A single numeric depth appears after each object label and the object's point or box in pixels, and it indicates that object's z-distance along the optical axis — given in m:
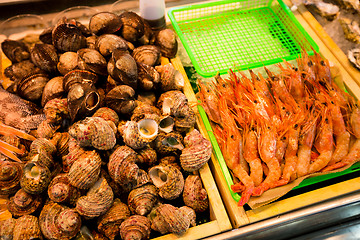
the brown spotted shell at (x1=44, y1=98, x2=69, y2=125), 0.61
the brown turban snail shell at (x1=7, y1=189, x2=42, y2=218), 0.55
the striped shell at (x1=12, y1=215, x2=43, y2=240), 0.53
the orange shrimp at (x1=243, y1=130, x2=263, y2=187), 0.61
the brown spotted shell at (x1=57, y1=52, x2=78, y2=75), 0.68
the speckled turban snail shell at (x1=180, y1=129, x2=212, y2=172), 0.60
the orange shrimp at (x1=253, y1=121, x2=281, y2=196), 0.59
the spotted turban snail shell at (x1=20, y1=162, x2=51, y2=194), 0.54
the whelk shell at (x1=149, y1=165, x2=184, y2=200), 0.58
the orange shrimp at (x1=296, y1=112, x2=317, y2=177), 0.63
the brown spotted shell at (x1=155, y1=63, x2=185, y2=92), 0.70
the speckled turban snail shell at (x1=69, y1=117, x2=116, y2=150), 0.54
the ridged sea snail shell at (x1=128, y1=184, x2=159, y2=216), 0.57
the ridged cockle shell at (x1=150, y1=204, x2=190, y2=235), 0.54
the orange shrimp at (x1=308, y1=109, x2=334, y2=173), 0.63
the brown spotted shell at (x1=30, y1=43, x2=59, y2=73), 0.69
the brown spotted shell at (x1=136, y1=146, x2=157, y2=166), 0.60
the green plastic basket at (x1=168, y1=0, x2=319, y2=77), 0.79
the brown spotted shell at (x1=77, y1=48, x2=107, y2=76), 0.66
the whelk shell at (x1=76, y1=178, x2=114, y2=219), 0.54
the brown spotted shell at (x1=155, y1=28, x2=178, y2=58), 0.77
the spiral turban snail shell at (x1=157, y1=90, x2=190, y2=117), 0.64
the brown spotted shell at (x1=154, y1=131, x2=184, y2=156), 0.62
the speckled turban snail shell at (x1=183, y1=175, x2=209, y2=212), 0.60
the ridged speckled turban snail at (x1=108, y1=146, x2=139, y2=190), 0.56
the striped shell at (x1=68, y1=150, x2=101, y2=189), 0.53
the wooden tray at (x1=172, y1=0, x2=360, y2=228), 0.58
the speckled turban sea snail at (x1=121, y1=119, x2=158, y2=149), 0.57
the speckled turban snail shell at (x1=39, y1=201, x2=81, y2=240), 0.53
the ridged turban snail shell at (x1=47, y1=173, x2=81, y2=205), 0.54
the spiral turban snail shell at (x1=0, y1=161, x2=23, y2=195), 0.56
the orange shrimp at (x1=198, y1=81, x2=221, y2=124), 0.69
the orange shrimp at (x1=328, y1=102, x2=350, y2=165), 0.64
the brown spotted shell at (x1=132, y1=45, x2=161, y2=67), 0.72
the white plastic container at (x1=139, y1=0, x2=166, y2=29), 0.81
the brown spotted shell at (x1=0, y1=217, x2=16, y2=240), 0.54
